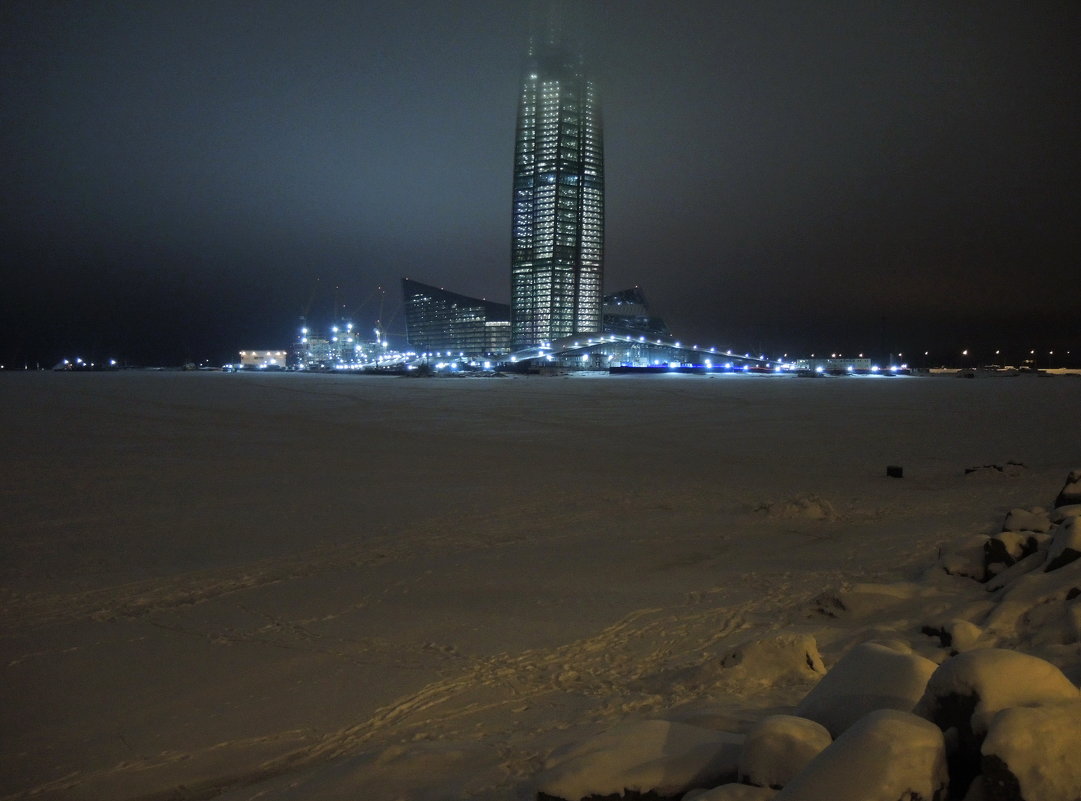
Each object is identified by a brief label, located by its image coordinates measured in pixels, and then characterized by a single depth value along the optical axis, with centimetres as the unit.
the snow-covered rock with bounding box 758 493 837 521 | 947
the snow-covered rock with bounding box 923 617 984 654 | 423
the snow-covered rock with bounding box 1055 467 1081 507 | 758
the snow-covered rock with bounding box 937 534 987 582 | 598
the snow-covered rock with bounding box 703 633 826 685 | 424
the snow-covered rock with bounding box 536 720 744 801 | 265
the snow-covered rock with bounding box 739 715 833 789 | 243
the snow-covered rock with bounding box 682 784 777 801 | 240
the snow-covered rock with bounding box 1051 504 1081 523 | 646
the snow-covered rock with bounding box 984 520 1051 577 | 577
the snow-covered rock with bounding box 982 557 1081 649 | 421
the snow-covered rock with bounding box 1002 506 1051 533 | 653
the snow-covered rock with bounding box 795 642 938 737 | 274
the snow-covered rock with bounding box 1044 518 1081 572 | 492
